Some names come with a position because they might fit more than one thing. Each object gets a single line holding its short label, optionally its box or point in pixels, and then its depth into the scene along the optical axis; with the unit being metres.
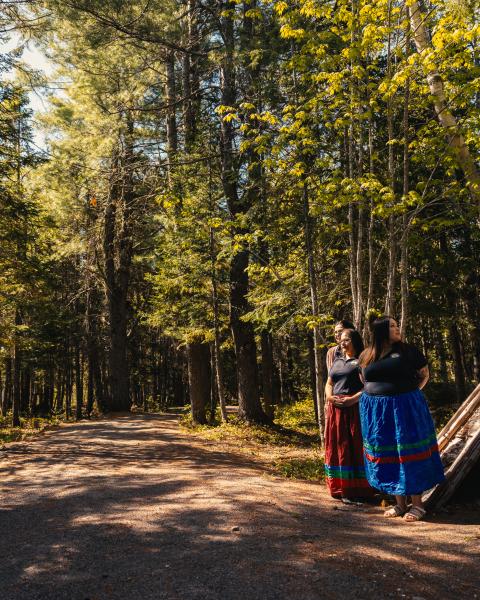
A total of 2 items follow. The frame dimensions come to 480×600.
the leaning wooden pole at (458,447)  5.00
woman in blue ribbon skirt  4.73
